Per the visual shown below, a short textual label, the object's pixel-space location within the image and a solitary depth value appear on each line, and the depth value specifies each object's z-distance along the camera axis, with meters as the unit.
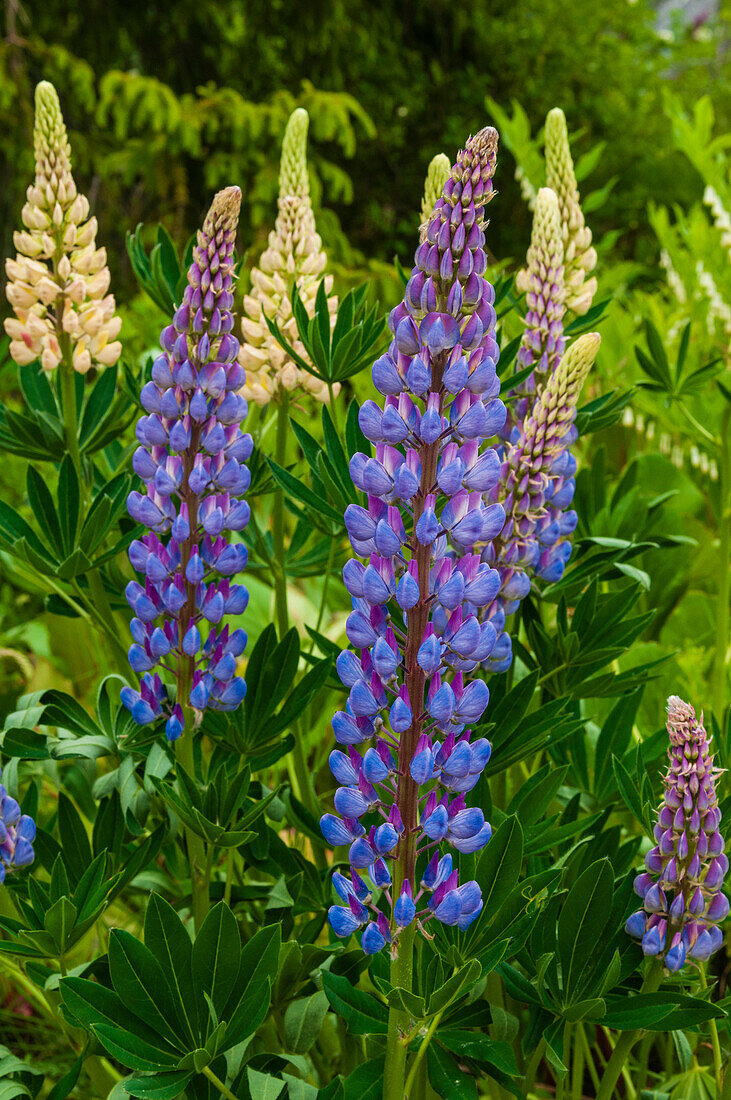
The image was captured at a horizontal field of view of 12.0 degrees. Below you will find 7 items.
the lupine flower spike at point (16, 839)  2.00
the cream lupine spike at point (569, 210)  2.21
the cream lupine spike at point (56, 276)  2.13
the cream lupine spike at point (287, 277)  2.17
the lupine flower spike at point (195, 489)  2.00
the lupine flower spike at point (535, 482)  2.03
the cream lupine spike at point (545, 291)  2.11
